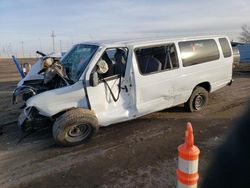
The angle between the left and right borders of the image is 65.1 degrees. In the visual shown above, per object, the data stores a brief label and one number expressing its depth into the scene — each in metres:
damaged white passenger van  3.66
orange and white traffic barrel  1.97
